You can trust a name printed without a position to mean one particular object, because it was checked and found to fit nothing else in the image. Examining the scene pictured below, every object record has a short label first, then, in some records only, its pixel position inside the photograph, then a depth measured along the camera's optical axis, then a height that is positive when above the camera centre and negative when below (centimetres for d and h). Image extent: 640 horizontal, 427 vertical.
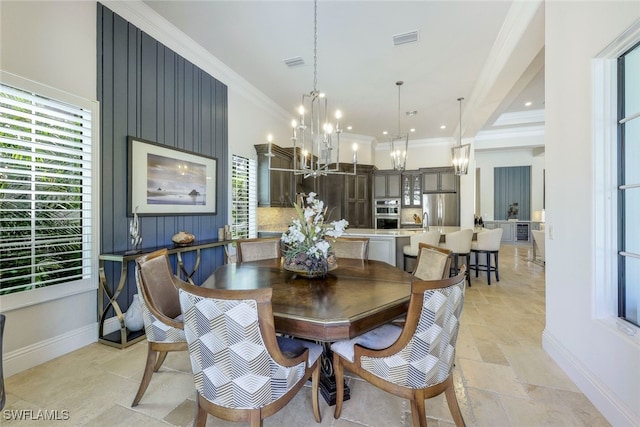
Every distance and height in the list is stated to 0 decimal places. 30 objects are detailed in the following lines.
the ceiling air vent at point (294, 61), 374 +209
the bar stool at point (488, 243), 466 -53
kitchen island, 425 -50
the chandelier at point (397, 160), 491 +94
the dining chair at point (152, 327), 173 -73
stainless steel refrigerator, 716 +8
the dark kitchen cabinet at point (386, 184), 778 +79
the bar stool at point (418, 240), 421 -43
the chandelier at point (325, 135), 248 +74
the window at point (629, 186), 163 +16
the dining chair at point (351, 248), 296 -40
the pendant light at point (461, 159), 518 +100
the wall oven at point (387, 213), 770 -3
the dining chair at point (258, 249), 295 -41
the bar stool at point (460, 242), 433 -47
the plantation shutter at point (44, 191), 206 +17
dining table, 133 -50
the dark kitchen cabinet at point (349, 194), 749 +49
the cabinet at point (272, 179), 485 +59
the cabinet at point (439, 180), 722 +85
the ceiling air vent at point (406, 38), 320 +206
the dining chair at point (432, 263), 195 -39
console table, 250 -84
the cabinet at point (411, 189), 761 +64
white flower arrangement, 201 -21
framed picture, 294 +38
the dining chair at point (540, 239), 572 -58
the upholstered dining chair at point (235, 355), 114 -63
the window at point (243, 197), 450 +25
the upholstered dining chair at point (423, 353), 128 -71
